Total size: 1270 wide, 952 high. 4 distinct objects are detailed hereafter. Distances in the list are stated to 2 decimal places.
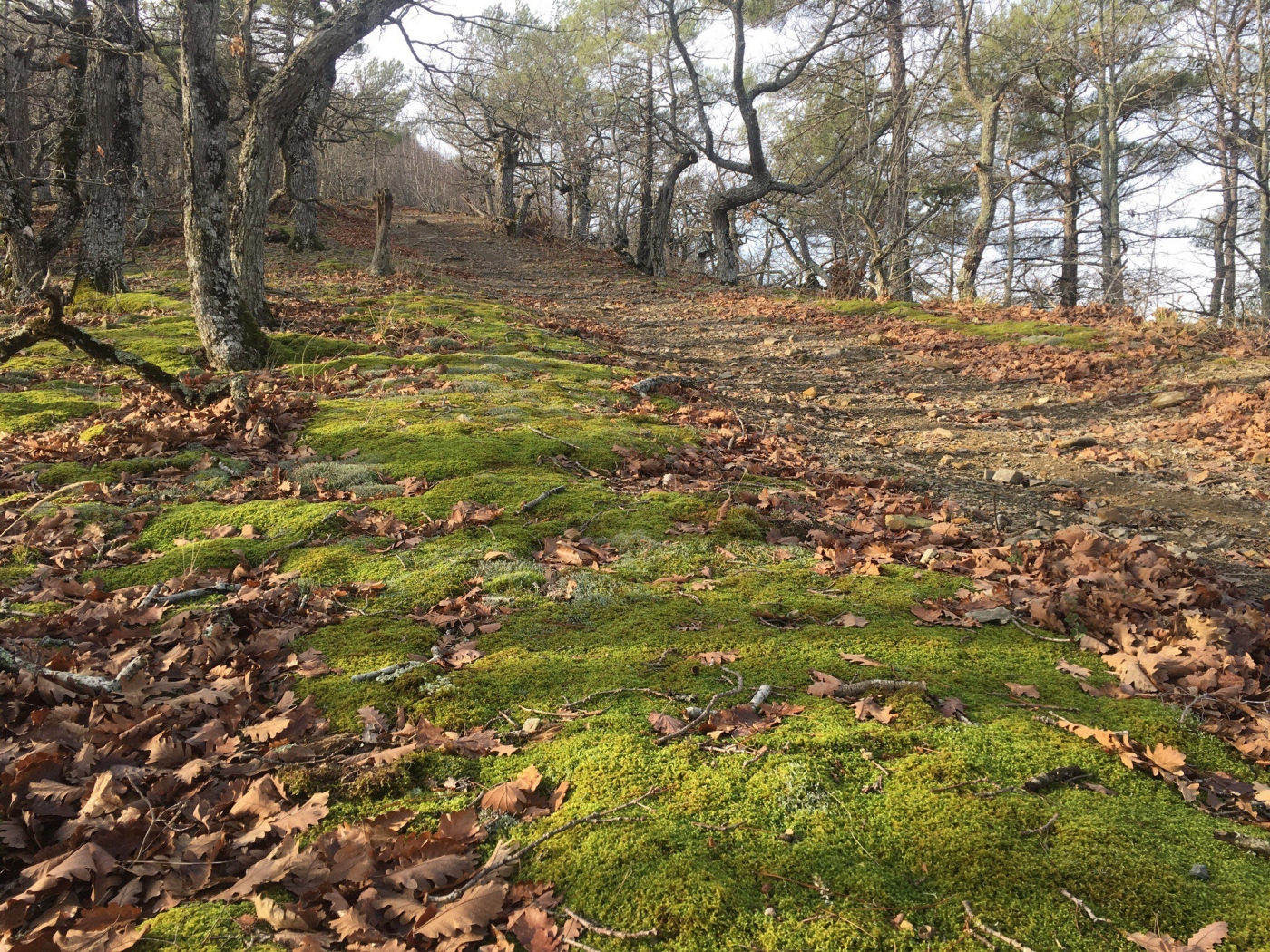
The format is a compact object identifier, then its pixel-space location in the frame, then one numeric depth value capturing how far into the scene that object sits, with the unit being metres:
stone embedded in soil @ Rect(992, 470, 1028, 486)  5.84
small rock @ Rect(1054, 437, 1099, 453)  6.64
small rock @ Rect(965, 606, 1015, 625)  3.17
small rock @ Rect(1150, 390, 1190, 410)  7.45
